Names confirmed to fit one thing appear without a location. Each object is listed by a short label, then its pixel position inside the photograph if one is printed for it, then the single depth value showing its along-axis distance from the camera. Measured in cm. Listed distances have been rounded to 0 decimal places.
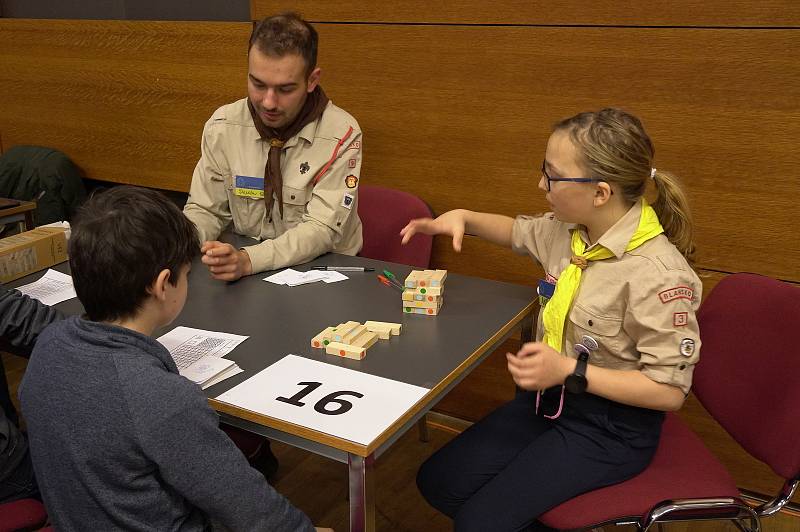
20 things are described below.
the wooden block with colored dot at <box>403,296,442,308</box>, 197
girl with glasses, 167
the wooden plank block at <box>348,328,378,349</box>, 174
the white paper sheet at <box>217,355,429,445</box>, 142
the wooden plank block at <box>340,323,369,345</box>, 173
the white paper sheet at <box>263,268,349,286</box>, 222
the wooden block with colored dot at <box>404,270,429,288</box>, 198
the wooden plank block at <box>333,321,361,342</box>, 174
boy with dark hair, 123
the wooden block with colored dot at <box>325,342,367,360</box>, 170
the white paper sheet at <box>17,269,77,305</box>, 204
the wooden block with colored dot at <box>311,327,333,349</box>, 175
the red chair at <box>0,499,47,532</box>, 154
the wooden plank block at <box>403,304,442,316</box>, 198
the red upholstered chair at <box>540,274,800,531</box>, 167
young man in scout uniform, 239
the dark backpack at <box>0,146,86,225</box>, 401
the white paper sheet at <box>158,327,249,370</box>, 171
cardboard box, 221
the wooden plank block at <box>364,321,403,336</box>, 184
